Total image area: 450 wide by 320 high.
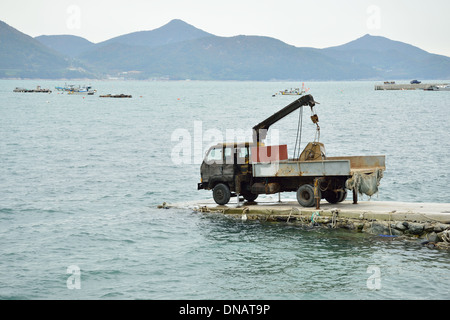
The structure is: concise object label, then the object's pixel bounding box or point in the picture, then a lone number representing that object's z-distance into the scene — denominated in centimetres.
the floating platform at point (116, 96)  19512
